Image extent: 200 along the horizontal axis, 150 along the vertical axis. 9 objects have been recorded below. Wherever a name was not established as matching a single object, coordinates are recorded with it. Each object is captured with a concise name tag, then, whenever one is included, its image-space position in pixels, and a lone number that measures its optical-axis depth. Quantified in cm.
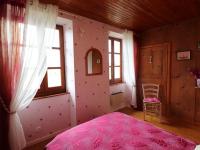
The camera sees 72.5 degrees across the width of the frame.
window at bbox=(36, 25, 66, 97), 255
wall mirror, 290
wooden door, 343
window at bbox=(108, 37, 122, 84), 390
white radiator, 370
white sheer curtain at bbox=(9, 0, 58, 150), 185
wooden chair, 327
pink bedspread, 134
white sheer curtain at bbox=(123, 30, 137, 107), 369
